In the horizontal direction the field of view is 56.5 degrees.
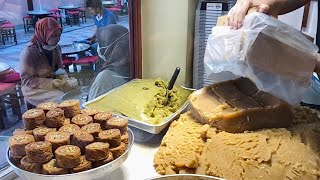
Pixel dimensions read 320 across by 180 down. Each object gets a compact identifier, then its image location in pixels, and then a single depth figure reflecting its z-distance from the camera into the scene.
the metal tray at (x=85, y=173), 0.59
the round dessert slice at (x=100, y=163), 0.63
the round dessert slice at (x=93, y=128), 0.68
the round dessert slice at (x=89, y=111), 0.77
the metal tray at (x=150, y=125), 0.87
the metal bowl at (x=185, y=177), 0.57
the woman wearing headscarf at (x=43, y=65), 1.11
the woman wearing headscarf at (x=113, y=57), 1.28
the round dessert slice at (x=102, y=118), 0.74
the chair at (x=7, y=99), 0.97
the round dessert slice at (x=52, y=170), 0.59
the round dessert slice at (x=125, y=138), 0.71
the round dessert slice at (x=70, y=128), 0.68
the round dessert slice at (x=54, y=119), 0.70
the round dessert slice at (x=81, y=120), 0.72
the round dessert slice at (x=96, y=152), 0.62
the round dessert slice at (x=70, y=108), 0.76
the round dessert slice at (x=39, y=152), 0.59
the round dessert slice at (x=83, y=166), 0.60
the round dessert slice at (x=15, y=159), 0.63
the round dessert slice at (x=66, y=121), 0.73
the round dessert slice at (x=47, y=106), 0.74
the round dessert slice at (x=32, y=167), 0.60
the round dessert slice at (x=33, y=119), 0.69
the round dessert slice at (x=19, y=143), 0.62
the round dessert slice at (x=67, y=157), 0.59
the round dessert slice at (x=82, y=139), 0.64
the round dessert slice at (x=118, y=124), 0.72
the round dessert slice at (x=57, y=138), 0.63
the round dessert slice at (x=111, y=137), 0.66
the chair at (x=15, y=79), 1.00
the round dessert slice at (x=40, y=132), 0.65
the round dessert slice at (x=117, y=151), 0.66
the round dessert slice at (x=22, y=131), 0.68
